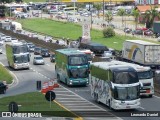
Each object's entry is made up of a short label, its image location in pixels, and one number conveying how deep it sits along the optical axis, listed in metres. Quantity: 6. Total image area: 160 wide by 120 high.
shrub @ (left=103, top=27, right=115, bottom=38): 130.35
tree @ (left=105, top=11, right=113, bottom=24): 167.55
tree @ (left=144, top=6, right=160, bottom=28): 152.88
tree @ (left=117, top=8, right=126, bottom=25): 179.12
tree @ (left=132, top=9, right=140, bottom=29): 159.50
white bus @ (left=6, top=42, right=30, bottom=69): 82.19
